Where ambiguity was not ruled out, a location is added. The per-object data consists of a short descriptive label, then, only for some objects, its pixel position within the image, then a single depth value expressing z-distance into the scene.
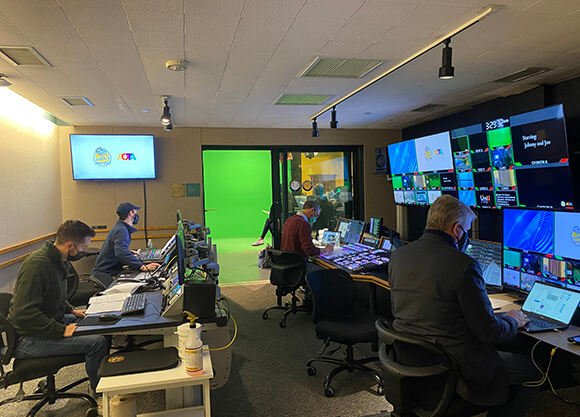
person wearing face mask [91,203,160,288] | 4.06
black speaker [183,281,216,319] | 2.42
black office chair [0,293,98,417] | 2.45
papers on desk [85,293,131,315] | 2.65
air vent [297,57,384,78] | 3.55
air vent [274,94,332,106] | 4.80
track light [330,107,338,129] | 5.18
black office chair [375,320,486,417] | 1.90
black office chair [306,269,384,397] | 2.96
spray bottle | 1.97
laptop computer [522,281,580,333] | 2.19
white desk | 1.88
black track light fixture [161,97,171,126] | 4.54
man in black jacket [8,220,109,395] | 2.49
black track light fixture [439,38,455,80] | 2.84
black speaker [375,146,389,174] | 6.91
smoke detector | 3.34
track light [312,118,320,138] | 5.97
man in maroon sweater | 4.63
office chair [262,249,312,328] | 4.56
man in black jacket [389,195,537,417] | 1.85
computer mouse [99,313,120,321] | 2.45
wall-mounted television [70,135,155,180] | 6.19
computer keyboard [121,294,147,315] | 2.58
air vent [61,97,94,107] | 4.55
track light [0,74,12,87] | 3.68
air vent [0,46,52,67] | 3.01
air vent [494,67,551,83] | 4.04
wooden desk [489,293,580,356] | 1.93
